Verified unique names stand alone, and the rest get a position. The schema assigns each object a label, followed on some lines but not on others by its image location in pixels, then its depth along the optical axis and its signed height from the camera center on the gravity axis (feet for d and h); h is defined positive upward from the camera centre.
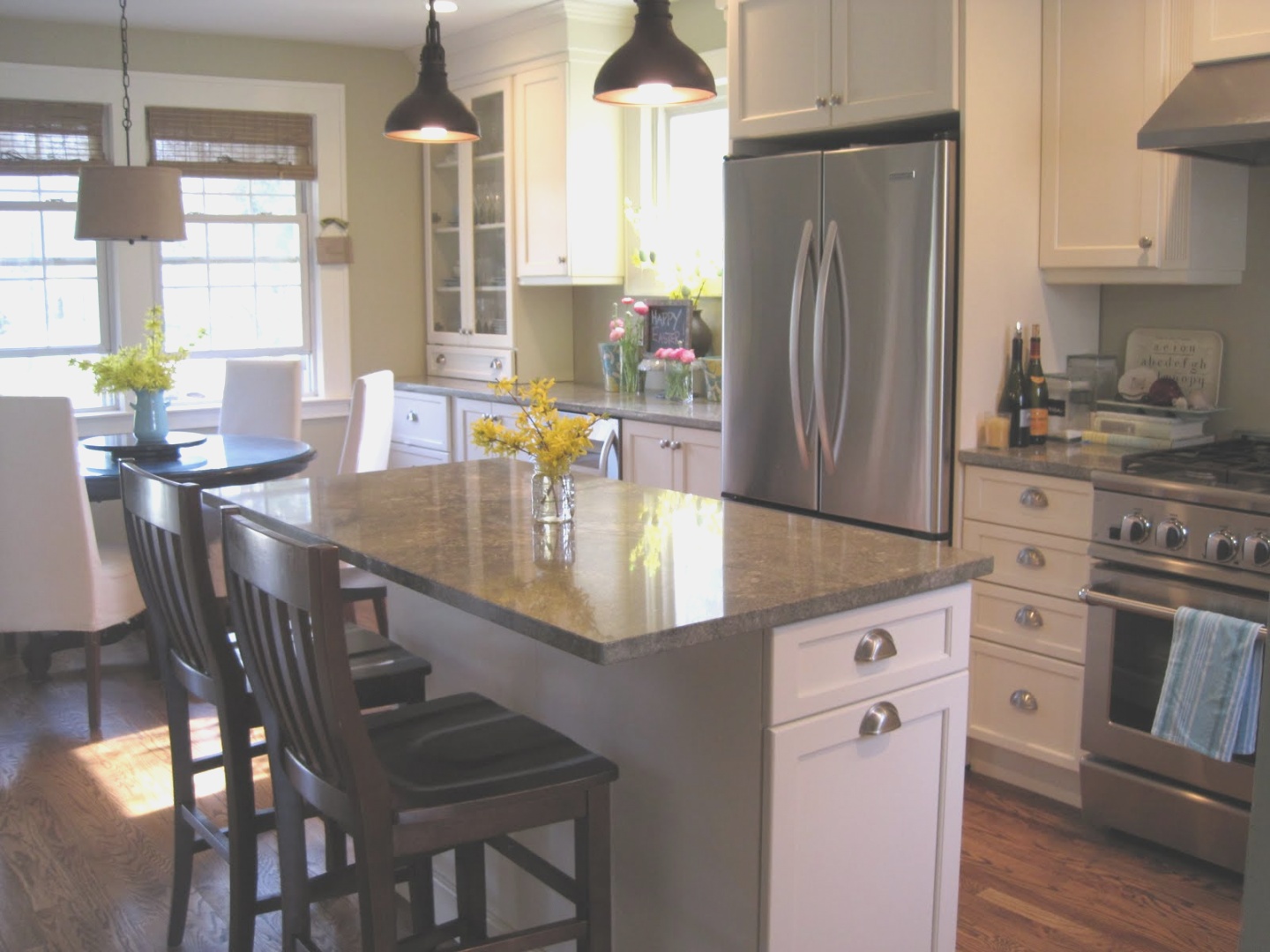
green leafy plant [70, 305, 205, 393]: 14.11 -0.31
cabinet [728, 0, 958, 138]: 11.07 +2.58
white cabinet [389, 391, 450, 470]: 18.49 -1.34
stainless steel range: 9.29 -2.03
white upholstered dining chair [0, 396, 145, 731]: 12.67 -2.00
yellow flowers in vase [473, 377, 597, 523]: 7.86 -0.63
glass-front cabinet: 18.40 +1.63
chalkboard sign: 16.06 +0.21
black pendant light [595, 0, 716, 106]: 8.75 +1.92
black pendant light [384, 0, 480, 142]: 11.12 +2.03
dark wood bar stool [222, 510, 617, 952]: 5.80 -2.13
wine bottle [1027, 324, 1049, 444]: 11.56 -0.52
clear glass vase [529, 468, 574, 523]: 8.21 -1.02
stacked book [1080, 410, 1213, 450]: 11.04 -0.81
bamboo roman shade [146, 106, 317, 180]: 18.12 +2.90
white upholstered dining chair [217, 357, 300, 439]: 16.94 -0.77
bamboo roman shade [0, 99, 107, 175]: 17.08 +2.79
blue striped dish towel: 9.06 -2.51
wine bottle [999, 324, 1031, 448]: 11.42 -0.55
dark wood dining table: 13.24 -1.33
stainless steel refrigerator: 11.14 +0.08
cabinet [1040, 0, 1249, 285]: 10.68 +1.46
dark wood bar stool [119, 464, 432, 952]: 7.36 -2.02
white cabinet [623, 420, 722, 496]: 13.85 -1.32
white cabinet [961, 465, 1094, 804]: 10.66 -2.47
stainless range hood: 9.61 +1.75
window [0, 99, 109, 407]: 17.24 +1.17
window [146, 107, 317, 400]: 18.44 +1.53
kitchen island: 6.19 -1.93
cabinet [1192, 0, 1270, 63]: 9.87 +2.46
